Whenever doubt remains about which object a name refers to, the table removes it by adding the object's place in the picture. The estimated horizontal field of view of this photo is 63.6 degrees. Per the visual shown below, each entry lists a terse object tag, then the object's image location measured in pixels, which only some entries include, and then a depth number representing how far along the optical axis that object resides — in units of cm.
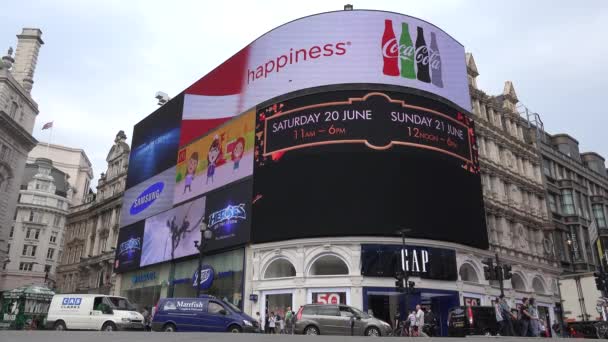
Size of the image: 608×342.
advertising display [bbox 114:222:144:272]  4922
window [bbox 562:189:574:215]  5053
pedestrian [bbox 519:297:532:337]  2025
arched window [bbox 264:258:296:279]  3481
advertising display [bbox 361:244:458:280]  3111
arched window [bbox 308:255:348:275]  3466
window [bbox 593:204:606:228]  5481
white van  2362
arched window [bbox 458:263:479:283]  3525
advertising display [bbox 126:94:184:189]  5034
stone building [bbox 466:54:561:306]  4094
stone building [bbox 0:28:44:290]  5228
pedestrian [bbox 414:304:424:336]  2361
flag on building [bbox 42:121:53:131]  8175
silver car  2275
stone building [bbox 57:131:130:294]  5803
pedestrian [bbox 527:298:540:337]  2059
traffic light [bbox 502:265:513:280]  2570
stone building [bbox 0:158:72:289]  9244
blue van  2172
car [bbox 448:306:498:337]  2423
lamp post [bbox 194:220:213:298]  2543
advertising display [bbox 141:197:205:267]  4159
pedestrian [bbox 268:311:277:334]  2997
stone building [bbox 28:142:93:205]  11131
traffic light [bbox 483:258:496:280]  2548
